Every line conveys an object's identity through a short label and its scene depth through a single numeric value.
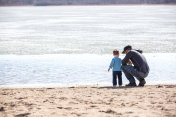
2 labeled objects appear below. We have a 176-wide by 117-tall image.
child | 14.22
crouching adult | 13.69
